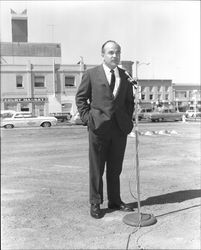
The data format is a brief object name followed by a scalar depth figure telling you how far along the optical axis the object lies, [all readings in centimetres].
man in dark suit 305
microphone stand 286
